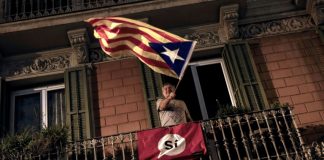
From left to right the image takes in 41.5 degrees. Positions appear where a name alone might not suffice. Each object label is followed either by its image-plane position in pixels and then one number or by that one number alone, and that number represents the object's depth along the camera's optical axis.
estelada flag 7.30
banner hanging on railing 6.94
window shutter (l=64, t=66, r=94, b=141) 8.45
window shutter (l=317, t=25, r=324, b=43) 9.32
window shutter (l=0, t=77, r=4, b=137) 8.75
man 7.55
